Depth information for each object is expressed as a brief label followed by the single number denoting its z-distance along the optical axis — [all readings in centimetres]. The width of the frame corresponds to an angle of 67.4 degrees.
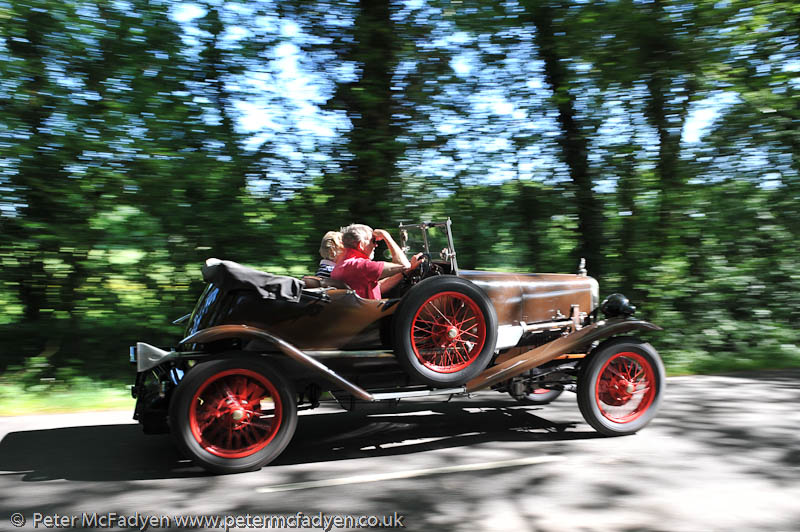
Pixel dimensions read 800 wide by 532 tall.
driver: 449
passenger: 554
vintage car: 399
